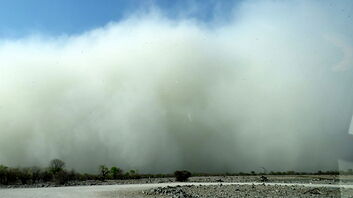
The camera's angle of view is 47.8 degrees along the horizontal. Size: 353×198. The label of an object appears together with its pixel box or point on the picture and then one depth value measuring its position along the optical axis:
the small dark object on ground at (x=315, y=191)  37.41
